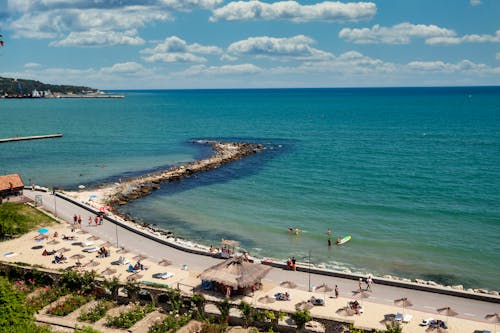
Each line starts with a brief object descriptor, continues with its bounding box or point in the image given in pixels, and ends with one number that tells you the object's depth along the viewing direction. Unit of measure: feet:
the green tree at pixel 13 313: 83.05
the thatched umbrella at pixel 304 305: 106.89
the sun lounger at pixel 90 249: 141.78
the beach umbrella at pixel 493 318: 99.45
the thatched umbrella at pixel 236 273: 110.52
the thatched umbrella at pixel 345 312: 104.17
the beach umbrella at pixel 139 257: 135.24
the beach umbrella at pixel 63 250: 140.50
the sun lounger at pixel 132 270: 126.41
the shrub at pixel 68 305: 105.60
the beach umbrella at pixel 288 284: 118.11
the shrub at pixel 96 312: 103.40
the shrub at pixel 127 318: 100.89
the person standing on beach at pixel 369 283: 116.92
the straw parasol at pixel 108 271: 124.98
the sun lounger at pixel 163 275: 121.80
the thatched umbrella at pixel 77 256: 135.55
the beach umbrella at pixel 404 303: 105.50
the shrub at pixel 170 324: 98.78
